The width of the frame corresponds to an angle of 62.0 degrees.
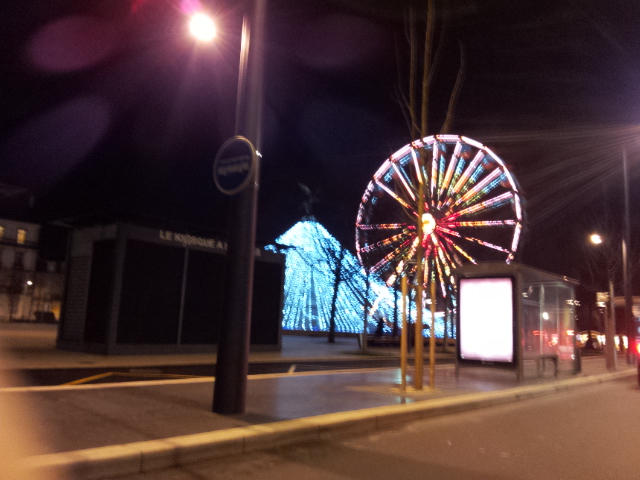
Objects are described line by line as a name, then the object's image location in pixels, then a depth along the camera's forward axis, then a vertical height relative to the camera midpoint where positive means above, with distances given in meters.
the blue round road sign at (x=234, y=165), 7.77 +2.34
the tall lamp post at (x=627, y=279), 24.38 +2.79
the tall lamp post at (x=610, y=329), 22.86 +0.42
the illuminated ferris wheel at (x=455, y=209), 24.58 +5.83
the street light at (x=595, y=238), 26.49 +4.94
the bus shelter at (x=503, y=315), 14.54 +0.56
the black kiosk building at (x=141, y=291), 18.56 +1.08
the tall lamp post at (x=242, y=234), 7.57 +1.32
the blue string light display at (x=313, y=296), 48.22 +3.07
